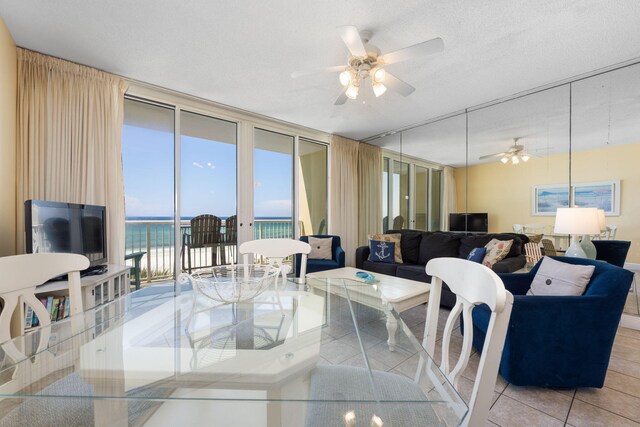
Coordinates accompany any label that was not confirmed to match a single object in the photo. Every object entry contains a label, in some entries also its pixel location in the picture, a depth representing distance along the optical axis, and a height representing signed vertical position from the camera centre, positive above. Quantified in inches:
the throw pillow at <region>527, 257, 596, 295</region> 66.2 -18.0
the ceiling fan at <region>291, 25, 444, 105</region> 69.1 +45.2
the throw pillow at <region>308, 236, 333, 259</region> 158.4 -21.8
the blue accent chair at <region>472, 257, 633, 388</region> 60.1 -28.7
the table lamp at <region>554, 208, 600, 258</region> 90.4 -4.4
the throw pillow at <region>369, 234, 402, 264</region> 153.0 -16.3
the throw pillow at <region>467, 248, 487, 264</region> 111.7 -18.6
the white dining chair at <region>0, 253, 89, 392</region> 38.8 -11.5
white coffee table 82.4 -27.8
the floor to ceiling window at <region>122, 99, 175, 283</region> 114.7 +13.0
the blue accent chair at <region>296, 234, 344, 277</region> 148.2 -29.1
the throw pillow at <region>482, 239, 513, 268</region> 112.0 -17.7
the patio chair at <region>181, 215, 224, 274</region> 133.8 -13.1
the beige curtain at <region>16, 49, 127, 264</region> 86.5 +27.2
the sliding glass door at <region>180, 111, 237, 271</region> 130.0 +11.3
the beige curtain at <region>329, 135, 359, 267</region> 184.7 +14.0
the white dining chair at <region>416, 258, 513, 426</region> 24.4 -12.1
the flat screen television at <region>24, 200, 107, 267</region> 68.4 -4.8
